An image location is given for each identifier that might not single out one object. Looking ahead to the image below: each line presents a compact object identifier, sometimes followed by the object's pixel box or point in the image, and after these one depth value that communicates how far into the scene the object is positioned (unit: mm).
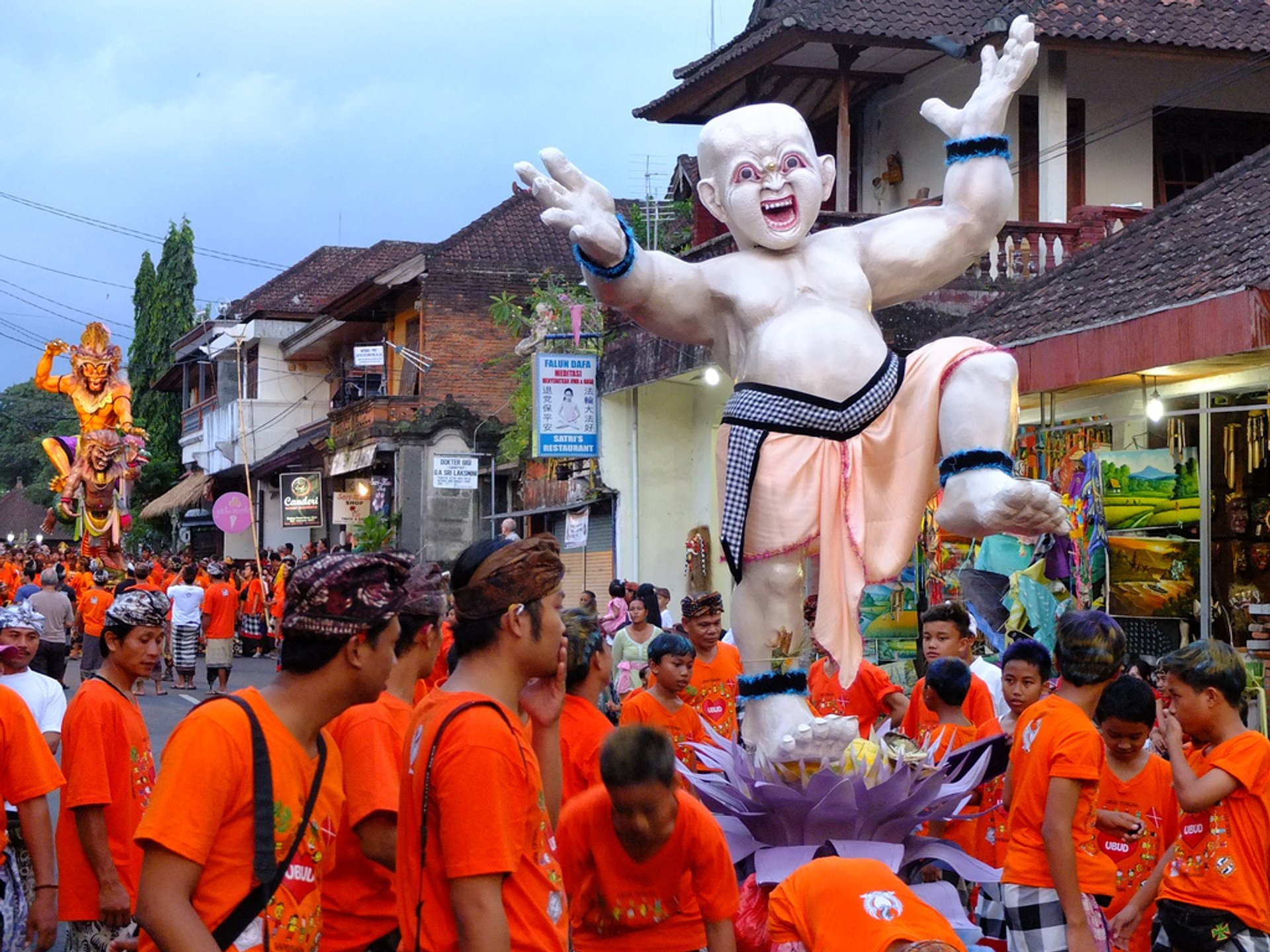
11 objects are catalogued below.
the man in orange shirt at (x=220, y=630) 17875
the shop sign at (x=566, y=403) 18047
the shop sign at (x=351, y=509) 28766
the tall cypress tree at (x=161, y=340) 43594
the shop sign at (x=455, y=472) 21953
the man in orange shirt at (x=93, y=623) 15695
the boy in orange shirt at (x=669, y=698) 6520
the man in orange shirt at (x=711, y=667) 7539
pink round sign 23672
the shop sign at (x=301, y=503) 30438
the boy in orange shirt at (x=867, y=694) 6379
